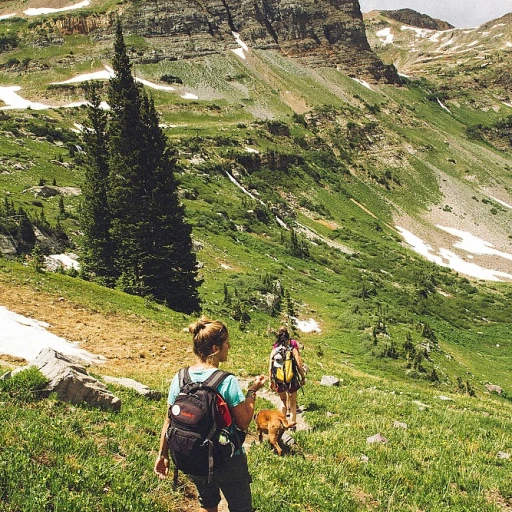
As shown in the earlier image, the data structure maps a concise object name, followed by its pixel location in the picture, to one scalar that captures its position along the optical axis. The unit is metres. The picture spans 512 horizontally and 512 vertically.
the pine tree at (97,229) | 28.86
